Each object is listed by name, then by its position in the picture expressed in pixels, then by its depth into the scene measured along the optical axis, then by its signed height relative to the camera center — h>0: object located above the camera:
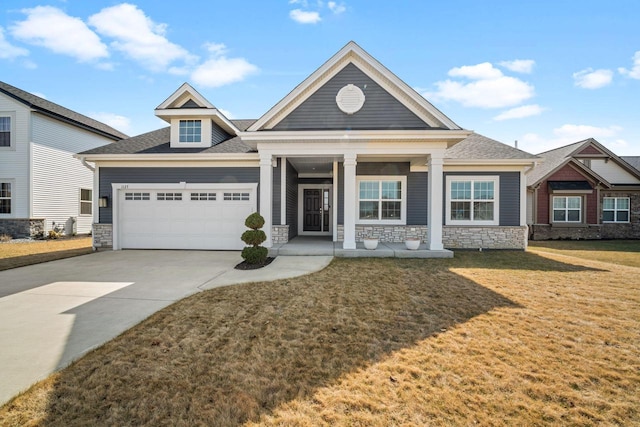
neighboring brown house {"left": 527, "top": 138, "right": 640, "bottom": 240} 15.45 +0.67
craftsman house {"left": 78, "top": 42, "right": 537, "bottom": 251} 9.06 +1.54
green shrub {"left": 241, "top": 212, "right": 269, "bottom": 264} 7.68 -0.78
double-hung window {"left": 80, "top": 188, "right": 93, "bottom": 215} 16.45 +0.51
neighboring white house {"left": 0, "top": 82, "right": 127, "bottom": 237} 13.71 +2.16
